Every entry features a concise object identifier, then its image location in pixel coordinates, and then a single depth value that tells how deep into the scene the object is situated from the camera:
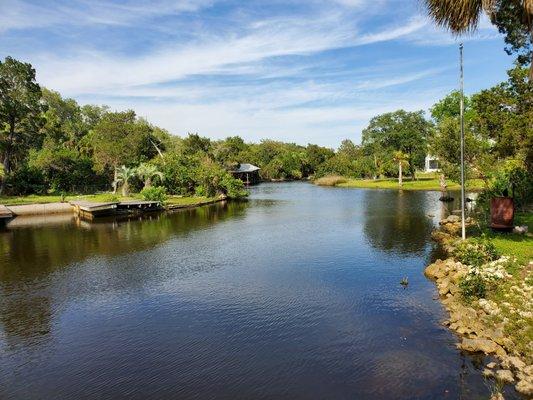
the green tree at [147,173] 63.84
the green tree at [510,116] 25.34
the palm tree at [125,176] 63.27
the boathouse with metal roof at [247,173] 106.56
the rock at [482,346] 14.55
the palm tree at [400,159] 81.81
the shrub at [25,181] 62.75
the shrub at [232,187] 68.94
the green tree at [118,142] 71.00
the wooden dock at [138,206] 53.38
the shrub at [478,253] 21.62
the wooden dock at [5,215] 48.09
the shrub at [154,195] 56.47
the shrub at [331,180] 96.44
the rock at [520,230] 25.30
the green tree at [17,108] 61.31
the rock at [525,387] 12.10
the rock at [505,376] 12.84
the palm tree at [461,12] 12.20
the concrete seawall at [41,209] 52.46
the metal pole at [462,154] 24.56
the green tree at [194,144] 90.25
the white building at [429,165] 111.14
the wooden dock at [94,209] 50.38
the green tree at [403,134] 87.69
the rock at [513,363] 13.16
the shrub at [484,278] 18.66
